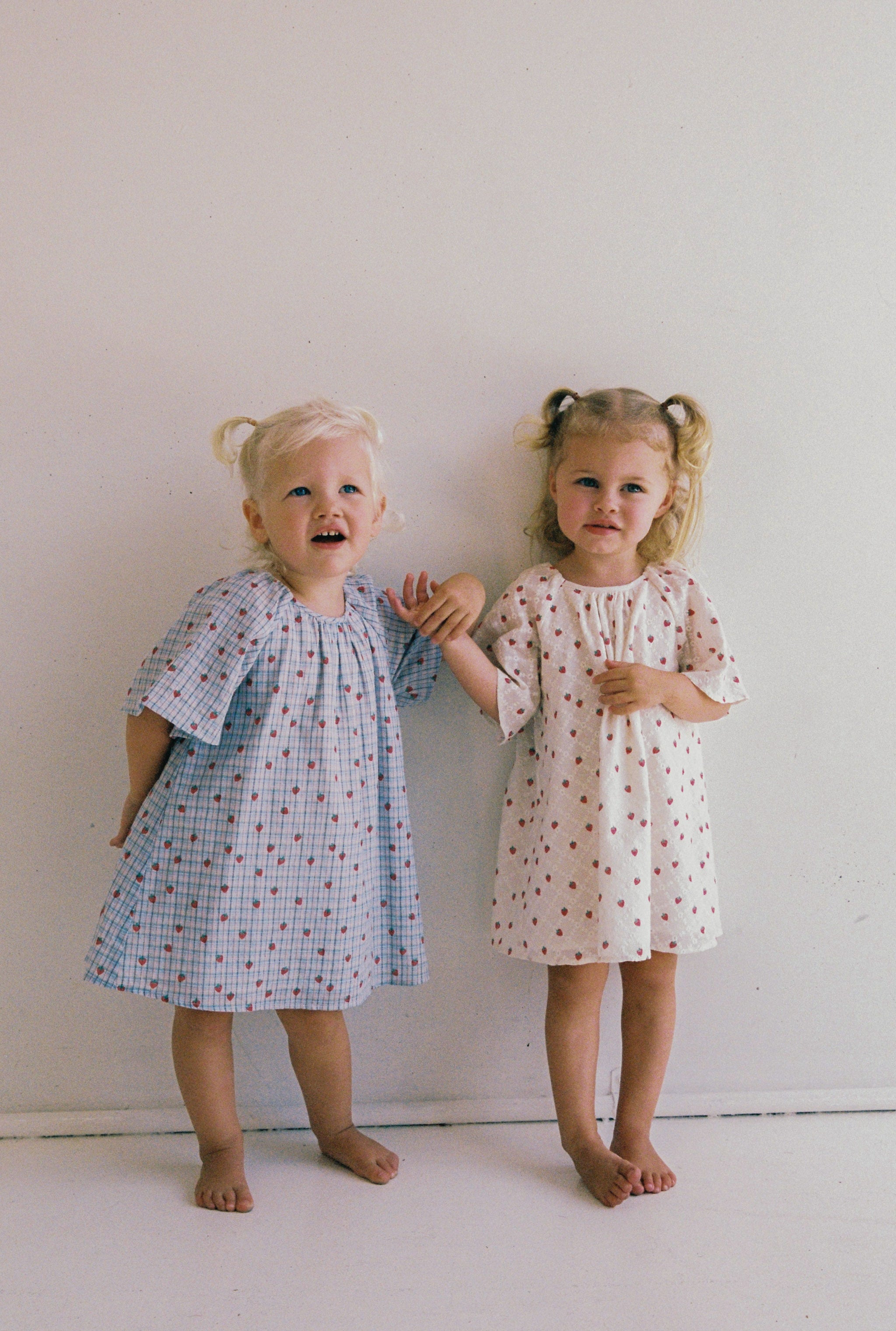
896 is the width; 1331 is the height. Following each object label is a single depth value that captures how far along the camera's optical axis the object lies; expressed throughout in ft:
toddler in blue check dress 3.94
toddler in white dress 4.16
